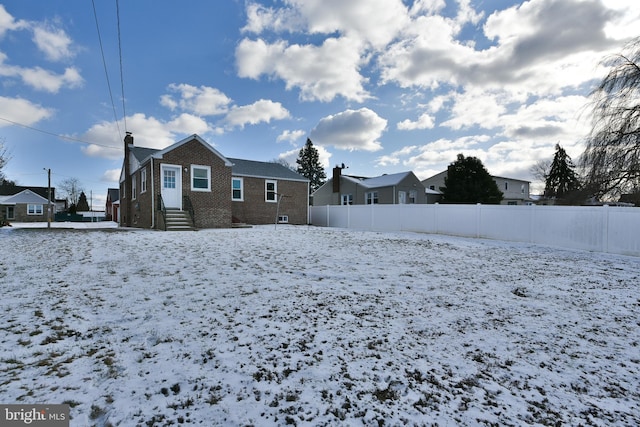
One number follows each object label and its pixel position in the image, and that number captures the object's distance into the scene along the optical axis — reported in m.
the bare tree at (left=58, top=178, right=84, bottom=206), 62.83
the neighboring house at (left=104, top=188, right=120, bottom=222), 41.54
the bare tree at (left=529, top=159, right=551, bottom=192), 43.98
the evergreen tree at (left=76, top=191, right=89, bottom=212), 64.82
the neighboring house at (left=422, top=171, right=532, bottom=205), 37.38
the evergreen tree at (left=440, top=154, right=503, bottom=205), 24.62
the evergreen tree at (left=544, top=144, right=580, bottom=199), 39.51
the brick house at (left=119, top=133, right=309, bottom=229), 14.55
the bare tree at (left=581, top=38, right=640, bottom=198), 11.40
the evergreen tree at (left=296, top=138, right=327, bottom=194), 55.25
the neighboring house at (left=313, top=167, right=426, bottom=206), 26.66
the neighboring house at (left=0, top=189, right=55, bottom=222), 36.91
